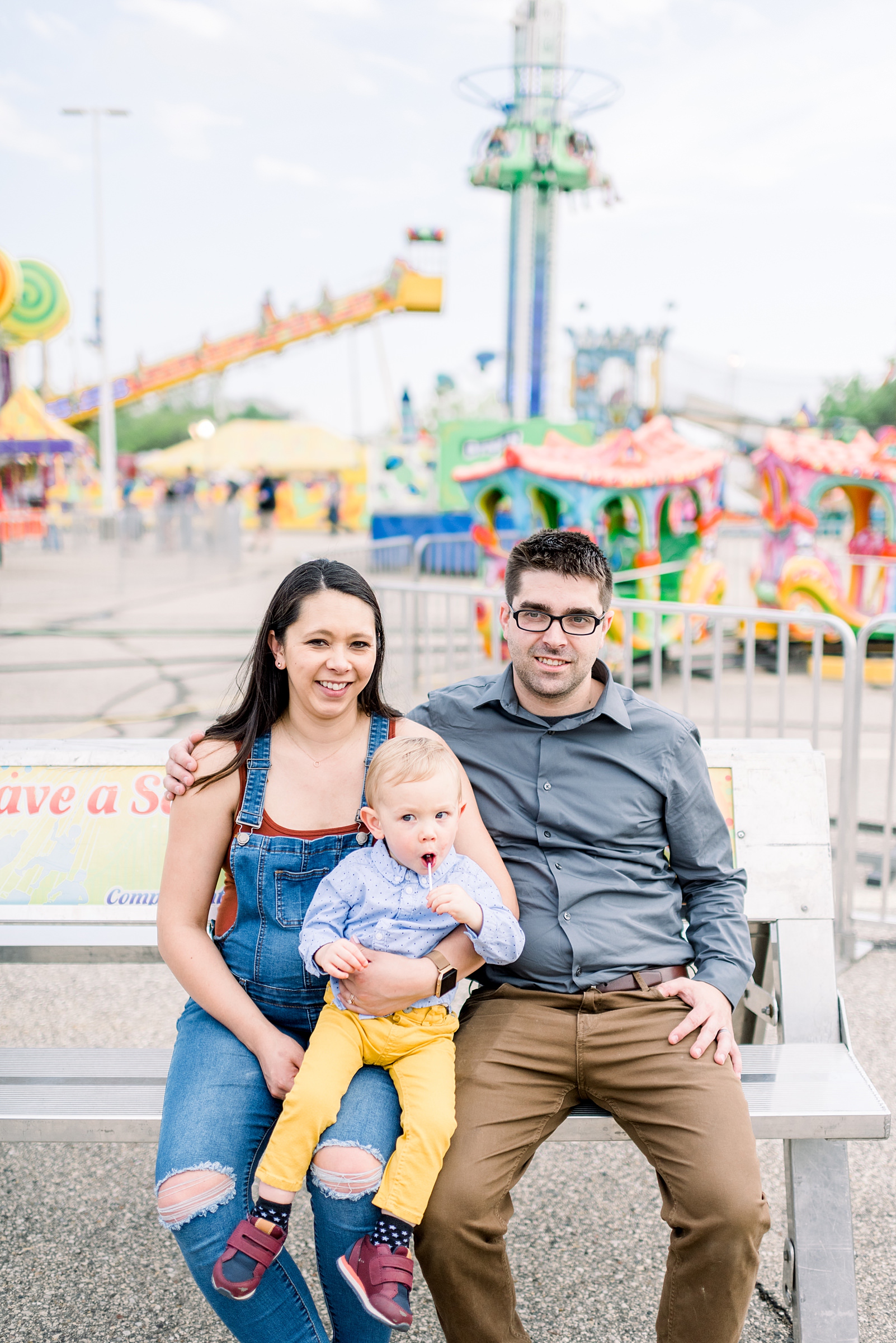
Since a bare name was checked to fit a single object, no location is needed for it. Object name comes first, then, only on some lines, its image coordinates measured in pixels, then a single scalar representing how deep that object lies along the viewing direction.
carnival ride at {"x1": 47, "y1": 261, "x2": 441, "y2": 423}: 32.94
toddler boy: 1.93
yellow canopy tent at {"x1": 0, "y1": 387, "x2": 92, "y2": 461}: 25.42
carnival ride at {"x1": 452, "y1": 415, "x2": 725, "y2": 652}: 10.86
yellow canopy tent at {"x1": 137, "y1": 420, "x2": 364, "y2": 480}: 41.69
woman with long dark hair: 1.96
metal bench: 2.17
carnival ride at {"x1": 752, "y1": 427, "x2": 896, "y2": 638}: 10.73
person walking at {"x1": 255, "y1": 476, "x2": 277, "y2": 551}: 26.25
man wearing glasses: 1.96
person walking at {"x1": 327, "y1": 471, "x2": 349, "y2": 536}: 33.50
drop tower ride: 22.38
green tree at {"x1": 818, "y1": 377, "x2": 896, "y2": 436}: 57.28
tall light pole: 29.55
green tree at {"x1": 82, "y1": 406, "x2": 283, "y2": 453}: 79.38
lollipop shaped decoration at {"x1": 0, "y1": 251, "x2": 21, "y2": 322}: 19.56
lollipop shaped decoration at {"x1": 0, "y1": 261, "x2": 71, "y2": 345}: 27.00
